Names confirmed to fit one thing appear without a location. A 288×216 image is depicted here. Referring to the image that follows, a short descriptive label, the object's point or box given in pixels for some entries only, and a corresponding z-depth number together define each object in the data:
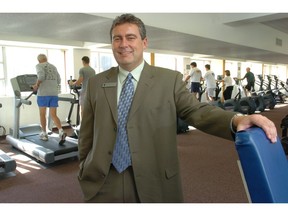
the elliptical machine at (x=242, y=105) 7.85
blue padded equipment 0.66
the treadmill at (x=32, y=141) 4.09
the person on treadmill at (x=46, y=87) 4.52
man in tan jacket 1.18
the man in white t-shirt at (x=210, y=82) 8.95
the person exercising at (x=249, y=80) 9.95
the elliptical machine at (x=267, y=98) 9.63
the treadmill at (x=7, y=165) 3.51
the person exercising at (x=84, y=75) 5.28
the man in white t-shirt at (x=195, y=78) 8.77
